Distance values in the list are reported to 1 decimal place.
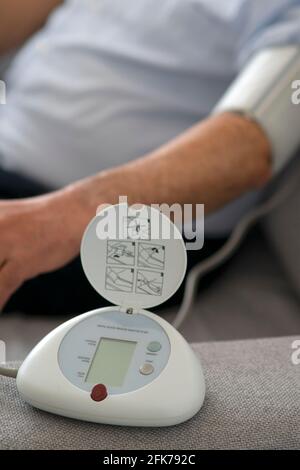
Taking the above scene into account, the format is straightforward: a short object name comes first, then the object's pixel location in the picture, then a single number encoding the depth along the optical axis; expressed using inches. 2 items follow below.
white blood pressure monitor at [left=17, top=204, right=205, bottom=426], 29.4
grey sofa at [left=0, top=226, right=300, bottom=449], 29.1
